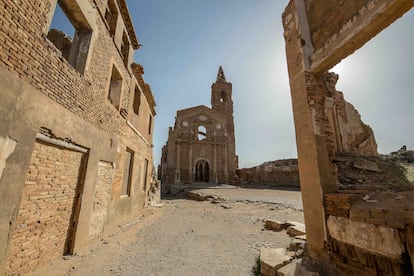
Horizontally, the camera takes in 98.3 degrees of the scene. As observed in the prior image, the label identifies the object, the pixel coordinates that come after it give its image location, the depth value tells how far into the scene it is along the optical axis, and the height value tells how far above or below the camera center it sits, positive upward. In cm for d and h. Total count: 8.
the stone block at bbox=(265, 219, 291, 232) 590 -143
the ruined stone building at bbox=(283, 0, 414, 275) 229 +59
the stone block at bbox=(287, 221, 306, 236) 501 -134
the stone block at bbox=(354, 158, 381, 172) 368 +36
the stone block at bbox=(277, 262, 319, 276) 285 -141
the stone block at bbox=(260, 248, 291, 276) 315 -144
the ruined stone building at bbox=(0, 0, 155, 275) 275 +99
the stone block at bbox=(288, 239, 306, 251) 386 -135
